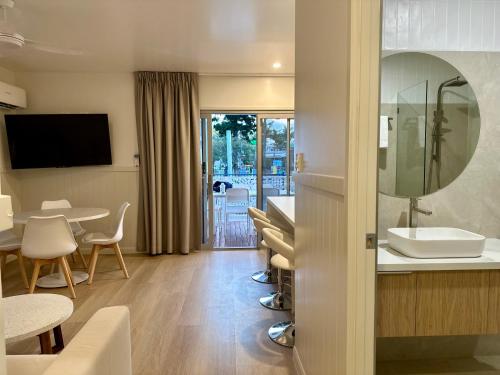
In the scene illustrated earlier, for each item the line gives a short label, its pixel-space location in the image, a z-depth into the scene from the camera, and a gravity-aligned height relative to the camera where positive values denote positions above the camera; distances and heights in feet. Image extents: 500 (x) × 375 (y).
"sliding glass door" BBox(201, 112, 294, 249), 16.46 -0.12
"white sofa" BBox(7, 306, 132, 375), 3.35 -2.14
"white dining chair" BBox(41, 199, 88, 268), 13.84 -2.04
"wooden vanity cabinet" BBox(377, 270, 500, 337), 4.97 -2.20
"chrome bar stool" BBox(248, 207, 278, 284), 11.19 -4.44
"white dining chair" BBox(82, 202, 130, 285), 12.30 -3.07
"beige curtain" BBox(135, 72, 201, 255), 15.40 +0.23
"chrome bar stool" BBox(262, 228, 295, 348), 7.61 -2.55
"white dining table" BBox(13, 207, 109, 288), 11.69 -2.06
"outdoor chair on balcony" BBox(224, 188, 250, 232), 16.83 -2.26
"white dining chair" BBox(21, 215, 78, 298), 10.48 -2.63
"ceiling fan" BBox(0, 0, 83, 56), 8.18 +3.16
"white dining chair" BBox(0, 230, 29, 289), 11.81 -3.16
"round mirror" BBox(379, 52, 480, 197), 6.29 +0.62
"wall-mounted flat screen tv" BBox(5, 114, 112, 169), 14.93 +0.83
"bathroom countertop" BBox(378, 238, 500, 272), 4.95 -1.59
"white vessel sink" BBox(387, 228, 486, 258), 5.24 -1.42
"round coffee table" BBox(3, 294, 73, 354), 5.39 -2.76
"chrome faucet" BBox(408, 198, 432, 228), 6.43 -1.04
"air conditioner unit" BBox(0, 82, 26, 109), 13.51 +2.62
